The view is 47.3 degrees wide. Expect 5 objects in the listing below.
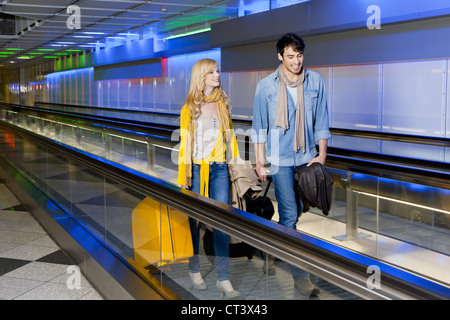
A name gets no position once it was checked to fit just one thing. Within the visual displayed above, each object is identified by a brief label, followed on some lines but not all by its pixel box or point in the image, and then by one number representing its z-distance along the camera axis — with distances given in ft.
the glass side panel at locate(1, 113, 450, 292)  13.01
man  11.05
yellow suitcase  8.59
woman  12.07
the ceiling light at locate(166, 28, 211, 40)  47.45
